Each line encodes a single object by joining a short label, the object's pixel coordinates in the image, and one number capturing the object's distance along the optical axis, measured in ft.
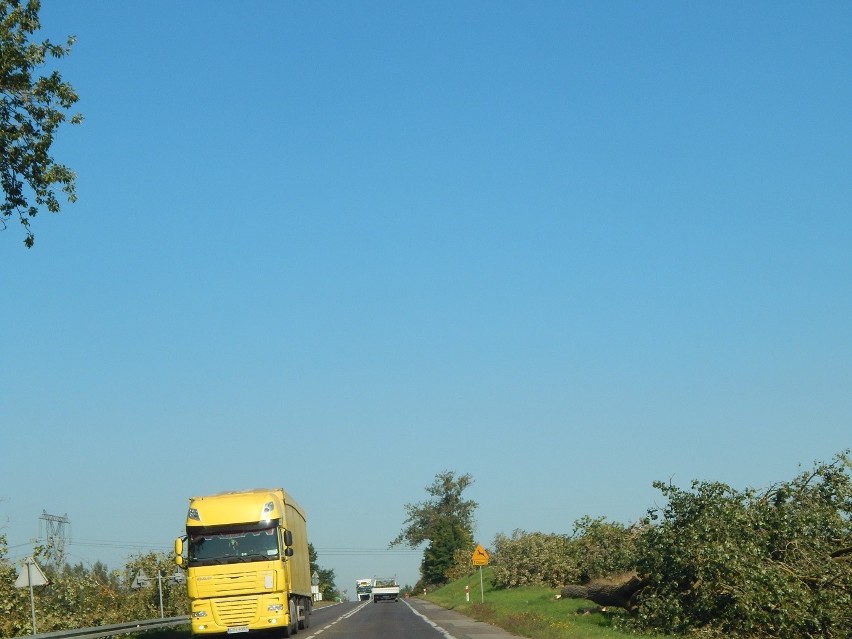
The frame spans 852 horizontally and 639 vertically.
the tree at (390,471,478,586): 456.24
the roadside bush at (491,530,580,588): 164.55
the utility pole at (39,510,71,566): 282.77
